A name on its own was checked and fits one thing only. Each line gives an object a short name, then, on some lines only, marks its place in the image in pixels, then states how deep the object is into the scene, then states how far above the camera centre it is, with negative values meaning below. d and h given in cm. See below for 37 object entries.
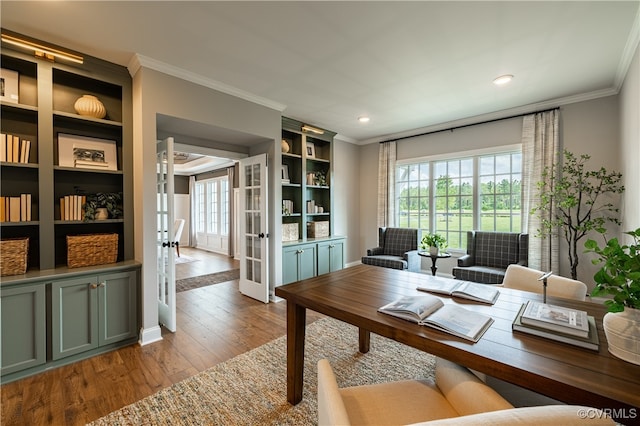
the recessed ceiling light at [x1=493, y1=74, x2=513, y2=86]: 289 +147
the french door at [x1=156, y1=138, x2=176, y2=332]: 277 -23
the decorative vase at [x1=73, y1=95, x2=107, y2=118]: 248 +99
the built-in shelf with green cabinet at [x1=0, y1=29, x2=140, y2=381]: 206 +15
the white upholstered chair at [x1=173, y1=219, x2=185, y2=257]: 727 -52
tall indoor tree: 320 +12
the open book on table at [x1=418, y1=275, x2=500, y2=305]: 152 -51
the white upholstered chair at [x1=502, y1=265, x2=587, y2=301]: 167 -52
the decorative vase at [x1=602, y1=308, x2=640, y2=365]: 88 -43
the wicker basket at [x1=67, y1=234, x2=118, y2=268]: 235 -37
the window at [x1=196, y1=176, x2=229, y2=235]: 771 +12
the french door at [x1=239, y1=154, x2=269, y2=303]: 363 -28
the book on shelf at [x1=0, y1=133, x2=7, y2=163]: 211 +51
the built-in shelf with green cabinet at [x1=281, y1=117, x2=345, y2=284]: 412 +15
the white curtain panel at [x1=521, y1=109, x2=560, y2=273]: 360 +61
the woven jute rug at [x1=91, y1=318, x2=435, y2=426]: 165 -130
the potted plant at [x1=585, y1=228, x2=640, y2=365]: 85 -27
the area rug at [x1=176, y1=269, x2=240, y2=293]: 449 -129
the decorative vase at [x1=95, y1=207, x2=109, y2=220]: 256 -3
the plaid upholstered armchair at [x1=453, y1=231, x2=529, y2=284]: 350 -66
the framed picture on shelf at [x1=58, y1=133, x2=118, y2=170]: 250 +57
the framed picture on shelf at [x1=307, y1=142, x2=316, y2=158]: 468 +108
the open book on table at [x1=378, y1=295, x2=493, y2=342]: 112 -51
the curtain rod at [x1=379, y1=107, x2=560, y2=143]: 386 +141
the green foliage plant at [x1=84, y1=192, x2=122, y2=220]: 252 +6
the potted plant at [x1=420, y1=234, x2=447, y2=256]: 393 -50
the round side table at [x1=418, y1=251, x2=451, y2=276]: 394 -70
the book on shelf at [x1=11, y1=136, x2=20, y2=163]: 217 +50
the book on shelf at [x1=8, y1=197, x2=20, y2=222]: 217 +1
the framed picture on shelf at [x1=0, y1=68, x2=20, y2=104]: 219 +105
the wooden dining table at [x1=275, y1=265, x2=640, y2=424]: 79 -53
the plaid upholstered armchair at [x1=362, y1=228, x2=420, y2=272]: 422 -72
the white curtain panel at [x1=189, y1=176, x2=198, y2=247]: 883 -10
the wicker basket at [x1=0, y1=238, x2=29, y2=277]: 203 -36
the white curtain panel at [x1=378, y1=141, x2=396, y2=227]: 528 +54
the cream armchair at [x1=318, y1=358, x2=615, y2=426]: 63 -72
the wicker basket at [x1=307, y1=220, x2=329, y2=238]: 467 -34
